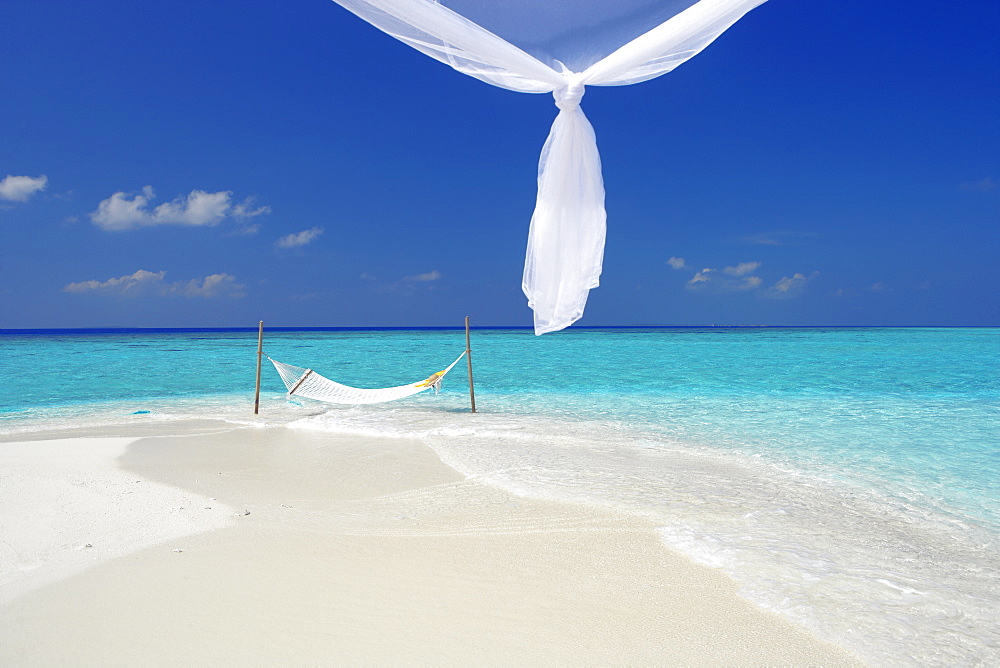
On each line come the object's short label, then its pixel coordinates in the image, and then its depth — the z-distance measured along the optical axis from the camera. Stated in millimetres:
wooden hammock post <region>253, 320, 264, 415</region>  7011
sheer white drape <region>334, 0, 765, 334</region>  2564
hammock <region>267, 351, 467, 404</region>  6715
